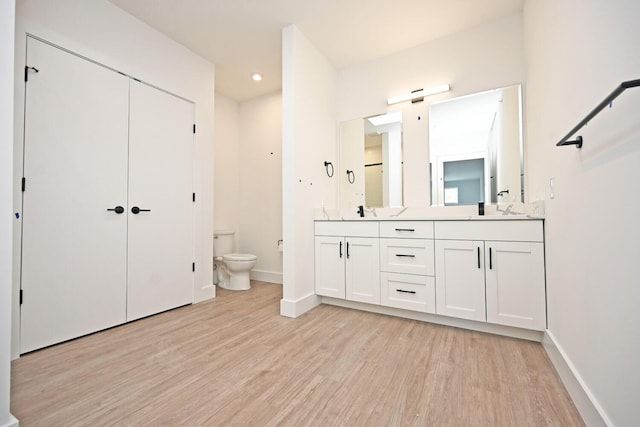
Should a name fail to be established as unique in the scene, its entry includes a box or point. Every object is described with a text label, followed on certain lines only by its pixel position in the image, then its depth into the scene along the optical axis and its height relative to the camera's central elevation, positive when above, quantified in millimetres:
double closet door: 1822 +140
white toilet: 3305 -556
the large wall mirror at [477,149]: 2408 +650
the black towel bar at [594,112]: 710 +350
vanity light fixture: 2689 +1253
